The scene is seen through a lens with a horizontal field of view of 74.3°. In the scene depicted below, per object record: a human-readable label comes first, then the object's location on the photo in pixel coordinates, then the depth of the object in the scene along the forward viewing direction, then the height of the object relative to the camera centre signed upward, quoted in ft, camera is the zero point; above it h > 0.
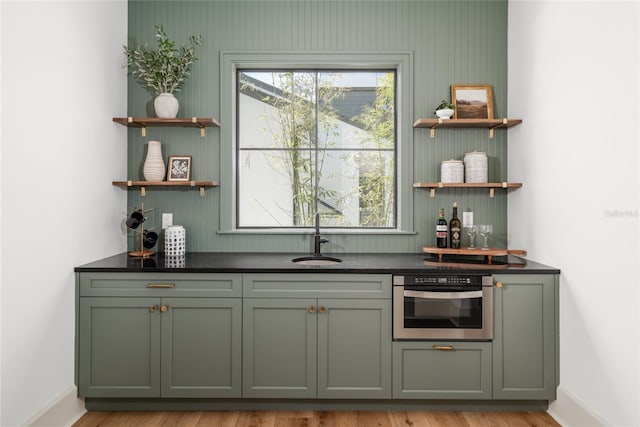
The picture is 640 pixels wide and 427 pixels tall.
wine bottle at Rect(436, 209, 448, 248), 10.05 -0.52
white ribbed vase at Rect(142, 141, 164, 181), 10.27 +1.12
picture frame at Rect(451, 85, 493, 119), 10.53 +2.78
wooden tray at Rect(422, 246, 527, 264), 9.26 -0.91
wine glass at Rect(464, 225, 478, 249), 9.96 -0.53
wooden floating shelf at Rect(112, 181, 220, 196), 9.89 +0.63
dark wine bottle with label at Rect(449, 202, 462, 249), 10.12 -0.47
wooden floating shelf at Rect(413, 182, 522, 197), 9.78 +0.63
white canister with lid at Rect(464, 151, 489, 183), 10.17 +1.07
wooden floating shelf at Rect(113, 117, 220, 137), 9.91 +2.12
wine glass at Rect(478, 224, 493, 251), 9.62 -0.42
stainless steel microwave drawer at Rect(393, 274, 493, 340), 8.45 -1.94
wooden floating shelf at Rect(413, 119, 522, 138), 9.89 +2.11
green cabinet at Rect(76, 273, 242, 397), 8.46 -2.53
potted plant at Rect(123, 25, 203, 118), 10.02 +3.46
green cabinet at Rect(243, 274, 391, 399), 8.48 -2.53
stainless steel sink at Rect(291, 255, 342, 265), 10.06 -1.18
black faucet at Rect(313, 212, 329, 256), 10.25 -0.71
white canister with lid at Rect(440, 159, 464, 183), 10.19 +0.97
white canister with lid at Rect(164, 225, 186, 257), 10.04 -0.76
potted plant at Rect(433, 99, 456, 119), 10.10 +2.42
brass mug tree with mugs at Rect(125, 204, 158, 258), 9.95 -0.56
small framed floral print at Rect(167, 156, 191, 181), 10.55 +1.06
